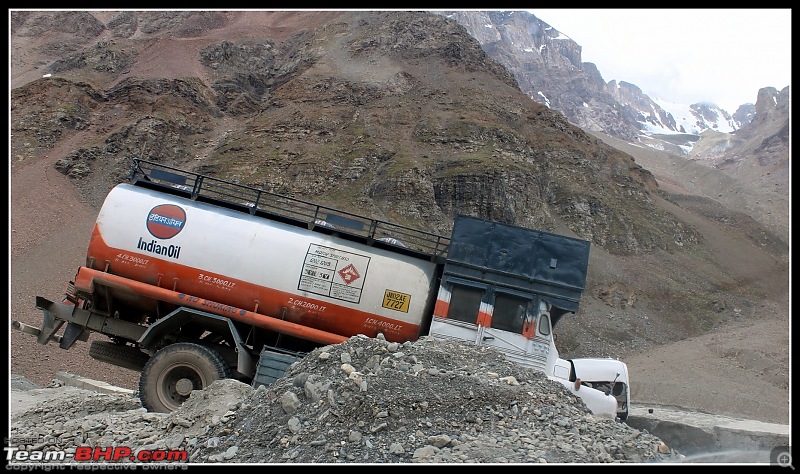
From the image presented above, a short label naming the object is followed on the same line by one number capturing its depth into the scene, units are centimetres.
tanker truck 980
